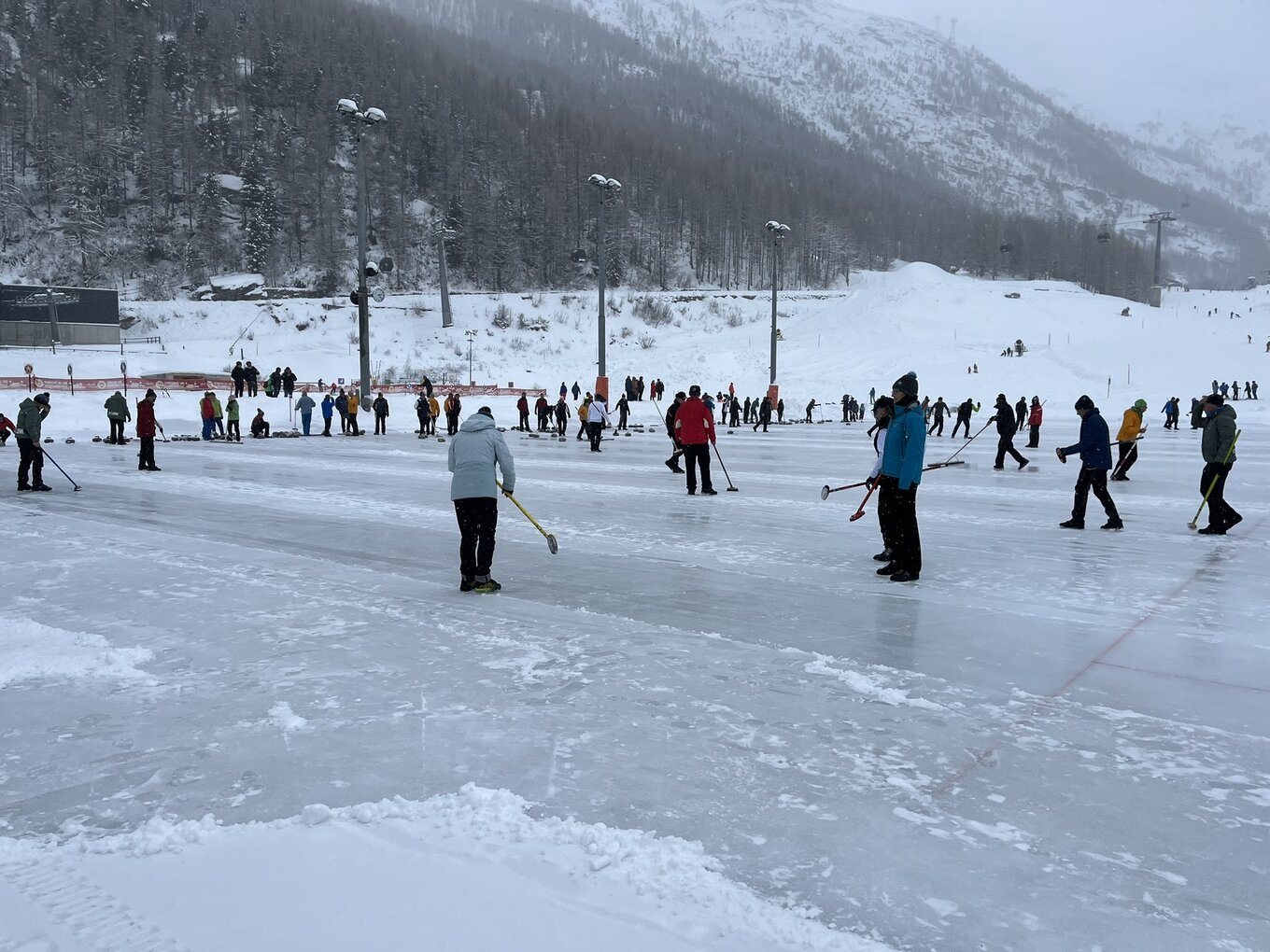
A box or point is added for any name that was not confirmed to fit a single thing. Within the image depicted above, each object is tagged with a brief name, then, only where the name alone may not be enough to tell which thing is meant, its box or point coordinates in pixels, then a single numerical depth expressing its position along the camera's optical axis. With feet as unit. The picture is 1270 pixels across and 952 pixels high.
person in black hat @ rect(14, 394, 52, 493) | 41.52
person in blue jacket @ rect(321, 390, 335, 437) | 81.38
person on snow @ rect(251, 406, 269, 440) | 80.48
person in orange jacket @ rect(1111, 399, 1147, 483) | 45.62
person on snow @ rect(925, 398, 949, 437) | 88.92
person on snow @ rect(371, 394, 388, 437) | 84.64
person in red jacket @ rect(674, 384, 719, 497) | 39.17
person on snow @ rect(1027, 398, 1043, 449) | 72.33
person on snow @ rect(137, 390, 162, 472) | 51.08
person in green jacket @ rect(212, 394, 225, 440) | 79.21
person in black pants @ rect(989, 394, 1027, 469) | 53.31
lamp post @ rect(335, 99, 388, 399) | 77.90
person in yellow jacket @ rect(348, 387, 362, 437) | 81.56
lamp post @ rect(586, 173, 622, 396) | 87.51
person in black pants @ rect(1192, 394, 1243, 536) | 29.84
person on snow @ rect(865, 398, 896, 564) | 24.20
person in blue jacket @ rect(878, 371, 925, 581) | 22.43
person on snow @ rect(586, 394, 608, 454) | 65.92
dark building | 178.29
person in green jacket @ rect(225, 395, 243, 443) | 77.15
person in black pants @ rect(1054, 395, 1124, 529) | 30.78
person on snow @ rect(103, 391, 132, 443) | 70.23
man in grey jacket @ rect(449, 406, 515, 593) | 21.09
